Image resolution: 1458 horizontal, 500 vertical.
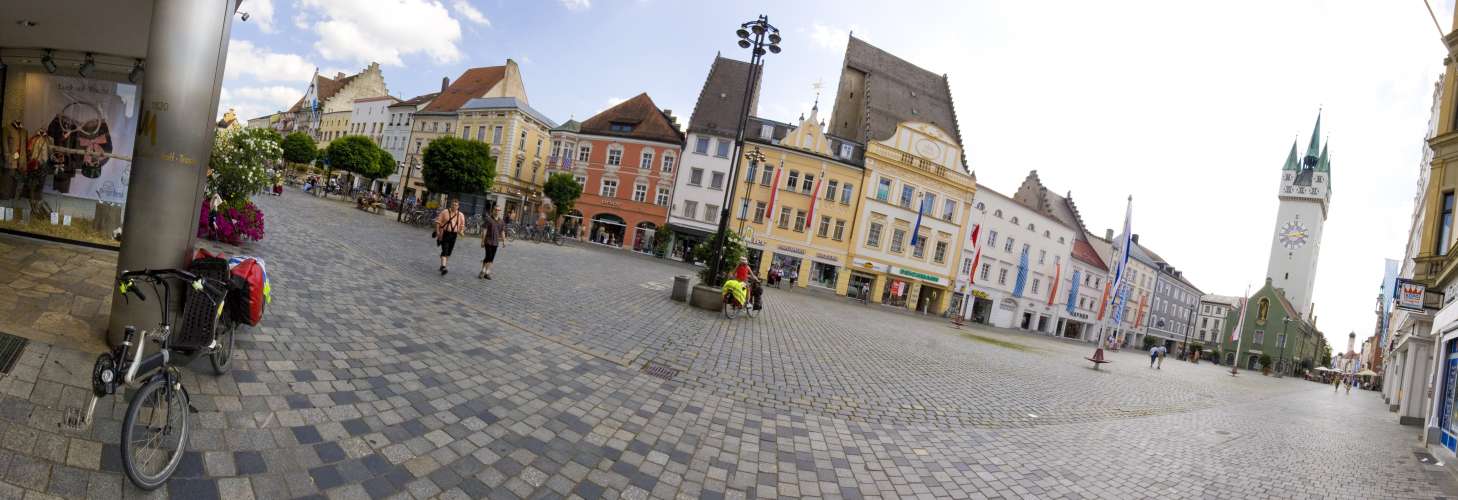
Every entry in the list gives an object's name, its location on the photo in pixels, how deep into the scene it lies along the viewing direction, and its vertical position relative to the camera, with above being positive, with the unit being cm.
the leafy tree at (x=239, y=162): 979 -4
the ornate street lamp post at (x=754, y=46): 1405 +544
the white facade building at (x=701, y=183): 3894 +422
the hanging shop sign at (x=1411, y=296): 1313 +183
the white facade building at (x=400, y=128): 5806 +644
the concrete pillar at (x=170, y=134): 371 +9
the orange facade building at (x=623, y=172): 4056 +419
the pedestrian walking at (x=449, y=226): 1099 -54
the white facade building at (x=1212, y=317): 9062 +329
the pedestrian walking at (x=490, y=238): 1110 -62
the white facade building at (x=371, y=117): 6272 +768
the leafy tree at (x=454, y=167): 2852 +166
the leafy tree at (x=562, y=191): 3634 +180
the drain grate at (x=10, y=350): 340 -147
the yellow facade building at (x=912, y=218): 3806 +445
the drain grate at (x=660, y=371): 648 -157
